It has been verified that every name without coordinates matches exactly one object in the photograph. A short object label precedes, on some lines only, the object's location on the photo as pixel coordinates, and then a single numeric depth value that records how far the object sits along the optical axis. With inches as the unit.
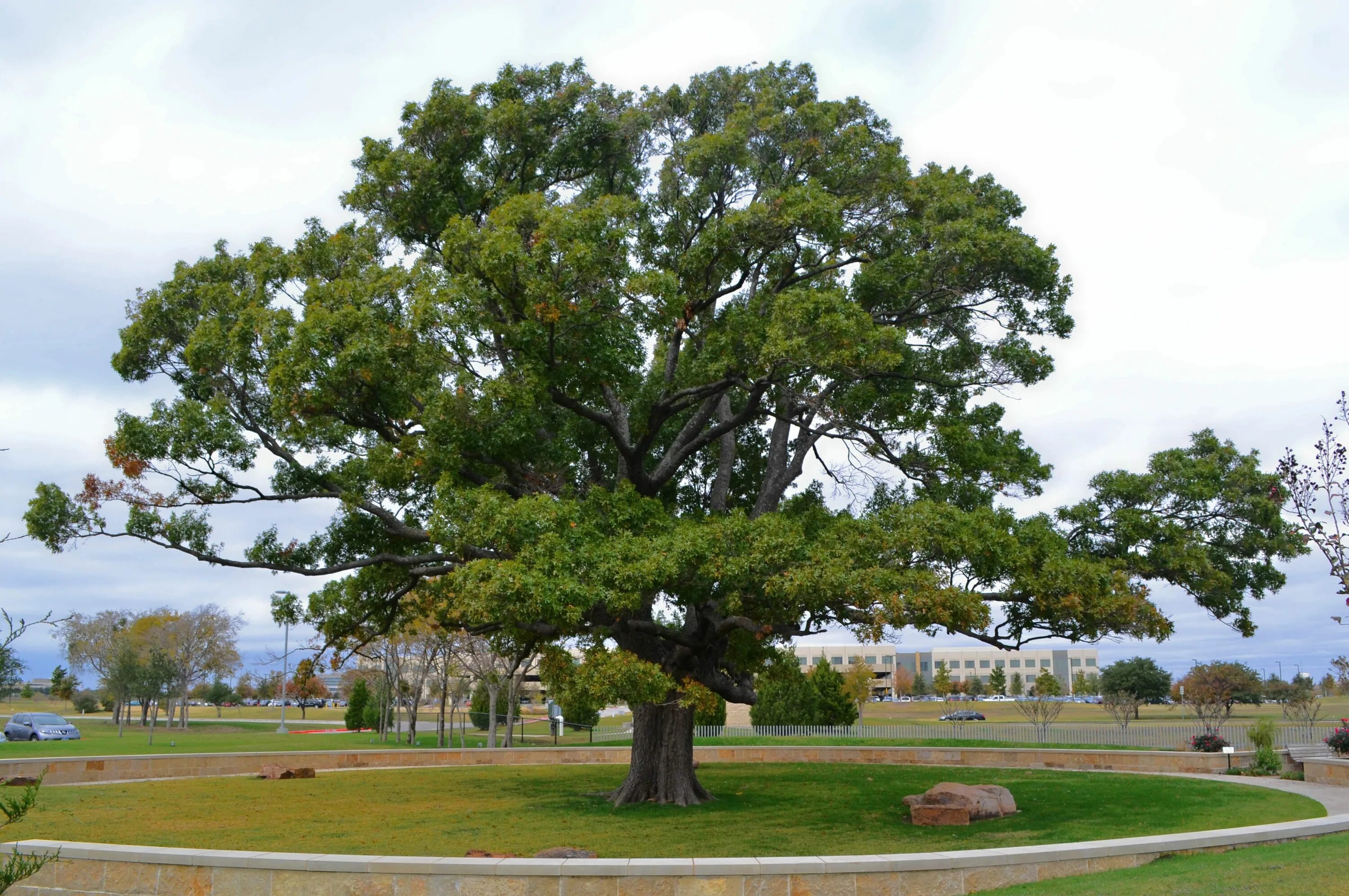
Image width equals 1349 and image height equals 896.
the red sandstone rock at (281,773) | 868.0
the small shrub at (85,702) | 2736.2
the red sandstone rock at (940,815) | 580.7
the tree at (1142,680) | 2433.6
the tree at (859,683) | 2202.3
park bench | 869.8
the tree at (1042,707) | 1277.1
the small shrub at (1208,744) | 912.9
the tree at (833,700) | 1398.9
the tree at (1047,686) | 2461.9
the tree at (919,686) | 3922.2
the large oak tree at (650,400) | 554.3
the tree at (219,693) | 2987.2
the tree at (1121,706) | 1483.8
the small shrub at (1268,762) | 815.1
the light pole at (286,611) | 728.3
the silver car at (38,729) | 1440.7
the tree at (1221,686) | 1835.6
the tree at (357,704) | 1835.6
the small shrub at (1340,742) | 820.6
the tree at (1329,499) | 305.1
